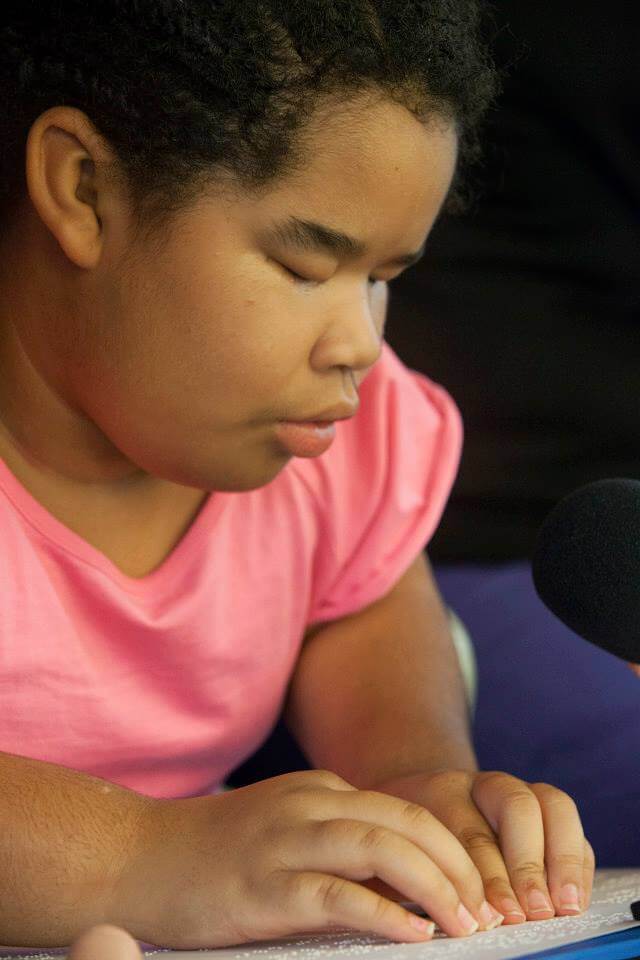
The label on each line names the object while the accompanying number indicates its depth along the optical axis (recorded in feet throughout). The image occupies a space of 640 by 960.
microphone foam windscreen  3.84
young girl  3.85
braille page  3.67
